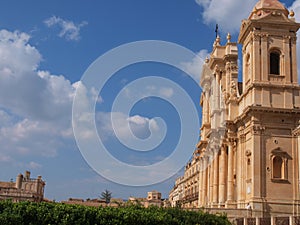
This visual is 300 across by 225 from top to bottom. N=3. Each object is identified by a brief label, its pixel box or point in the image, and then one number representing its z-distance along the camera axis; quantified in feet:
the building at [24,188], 236.43
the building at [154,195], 354.37
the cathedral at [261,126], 108.17
